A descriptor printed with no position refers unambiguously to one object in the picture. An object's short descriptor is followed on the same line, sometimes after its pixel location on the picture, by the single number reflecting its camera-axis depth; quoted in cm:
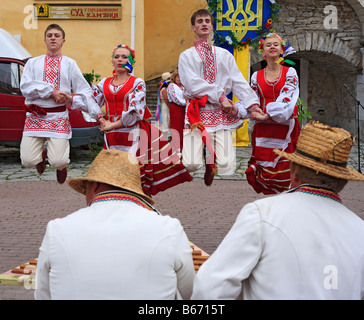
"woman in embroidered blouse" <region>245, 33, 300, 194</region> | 563
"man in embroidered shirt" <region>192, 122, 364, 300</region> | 233
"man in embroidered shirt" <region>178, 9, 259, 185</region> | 573
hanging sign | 1384
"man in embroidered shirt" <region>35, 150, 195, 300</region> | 240
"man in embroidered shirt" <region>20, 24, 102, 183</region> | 616
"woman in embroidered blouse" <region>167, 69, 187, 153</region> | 613
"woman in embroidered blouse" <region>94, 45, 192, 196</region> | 582
